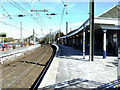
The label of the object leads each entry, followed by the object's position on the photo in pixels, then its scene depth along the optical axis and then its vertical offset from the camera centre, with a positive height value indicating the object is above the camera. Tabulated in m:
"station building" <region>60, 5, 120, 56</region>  10.45 +1.73
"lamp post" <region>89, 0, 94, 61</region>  9.52 +0.75
